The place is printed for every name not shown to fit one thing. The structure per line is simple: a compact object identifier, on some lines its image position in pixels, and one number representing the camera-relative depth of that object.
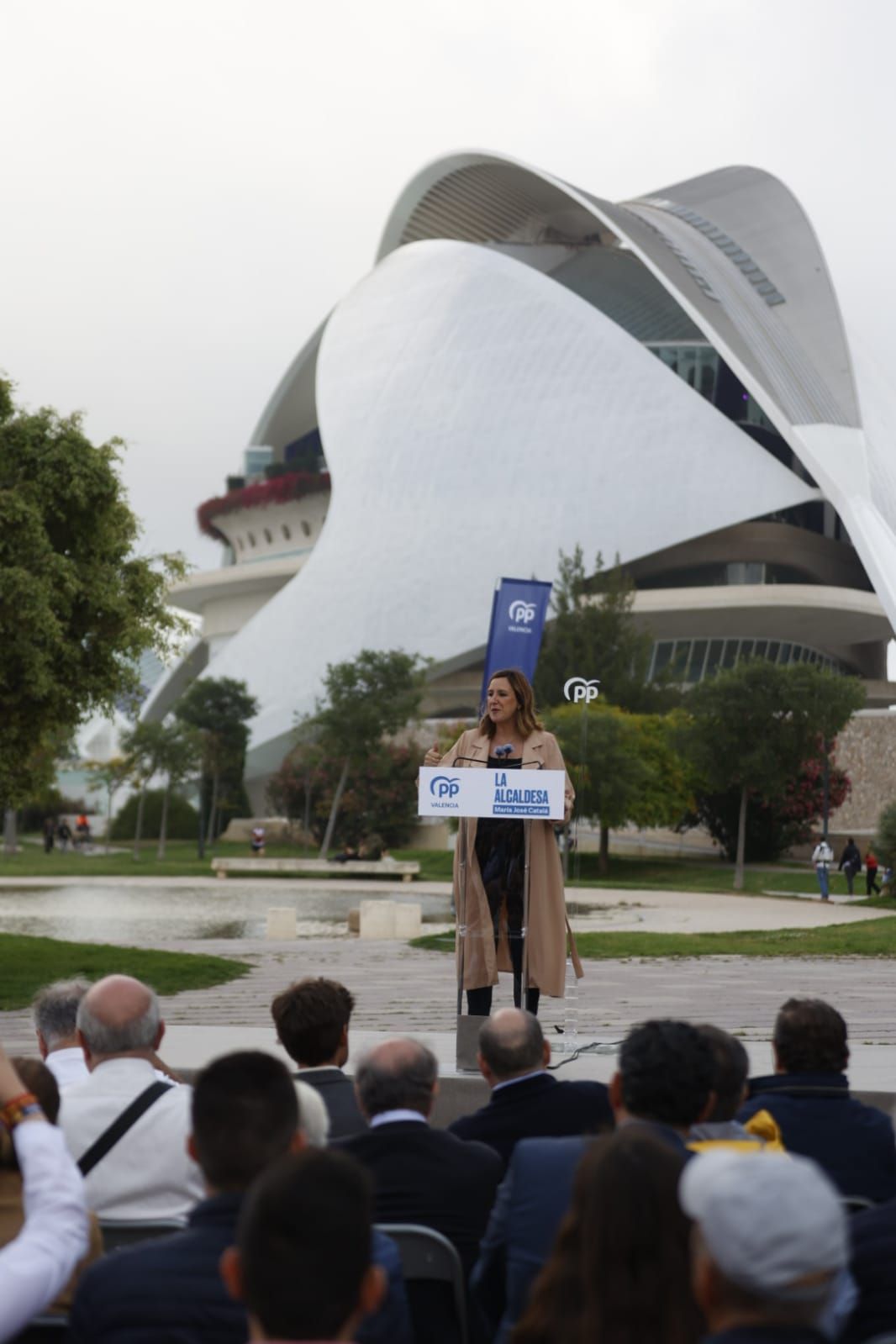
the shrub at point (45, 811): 64.98
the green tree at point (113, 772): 45.06
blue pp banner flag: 16.02
